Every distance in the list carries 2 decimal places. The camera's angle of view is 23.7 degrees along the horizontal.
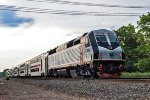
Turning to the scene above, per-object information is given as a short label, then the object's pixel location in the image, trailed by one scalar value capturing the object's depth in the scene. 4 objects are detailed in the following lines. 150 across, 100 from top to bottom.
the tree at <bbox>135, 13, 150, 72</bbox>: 52.94
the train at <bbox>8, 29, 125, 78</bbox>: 29.52
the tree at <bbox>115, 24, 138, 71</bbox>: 82.06
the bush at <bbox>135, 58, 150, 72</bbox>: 52.84
